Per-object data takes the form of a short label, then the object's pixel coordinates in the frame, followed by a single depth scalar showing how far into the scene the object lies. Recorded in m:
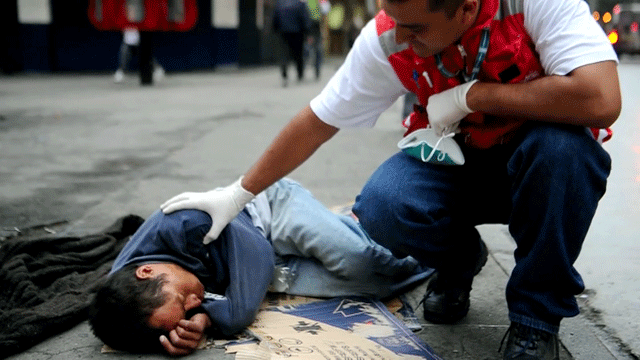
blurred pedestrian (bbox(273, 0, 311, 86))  10.67
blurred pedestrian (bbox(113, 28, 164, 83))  10.51
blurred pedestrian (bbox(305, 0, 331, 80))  11.62
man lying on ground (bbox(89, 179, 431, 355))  1.79
